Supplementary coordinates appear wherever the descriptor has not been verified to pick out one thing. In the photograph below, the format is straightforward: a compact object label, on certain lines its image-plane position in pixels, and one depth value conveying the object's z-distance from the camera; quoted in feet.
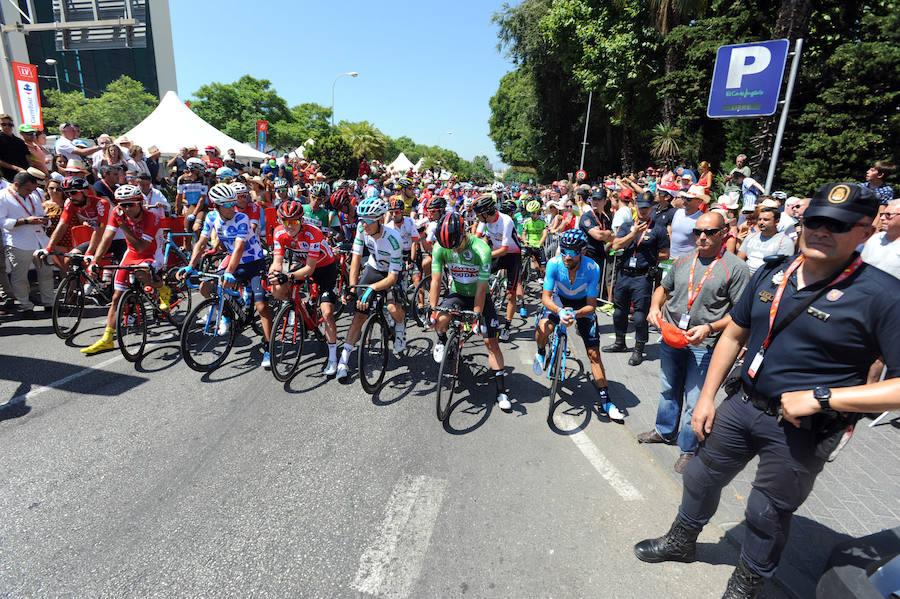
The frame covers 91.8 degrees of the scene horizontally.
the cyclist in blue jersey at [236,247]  18.83
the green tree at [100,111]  157.79
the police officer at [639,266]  20.49
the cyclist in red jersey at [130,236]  19.62
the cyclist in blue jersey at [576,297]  15.02
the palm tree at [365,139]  185.37
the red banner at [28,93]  46.09
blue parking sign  29.35
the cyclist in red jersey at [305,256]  18.03
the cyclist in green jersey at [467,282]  15.67
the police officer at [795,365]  6.55
